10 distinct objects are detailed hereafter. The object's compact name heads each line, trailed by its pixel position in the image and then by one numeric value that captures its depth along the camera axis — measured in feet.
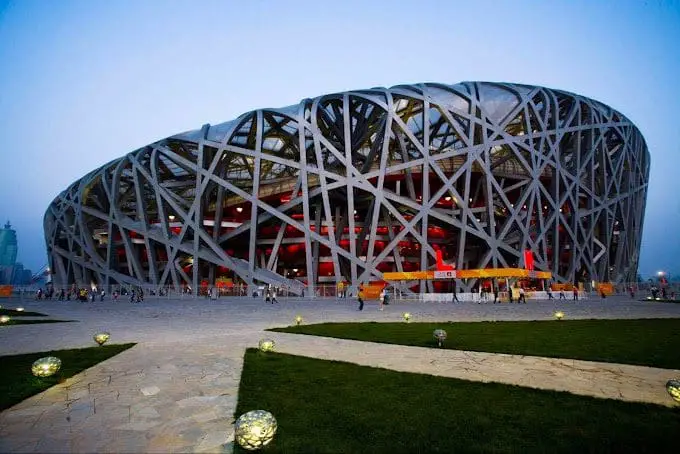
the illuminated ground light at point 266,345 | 29.53
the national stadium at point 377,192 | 129.08
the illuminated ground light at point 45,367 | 20.94
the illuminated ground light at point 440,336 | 31.12
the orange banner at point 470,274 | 104.99
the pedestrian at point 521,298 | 100.27
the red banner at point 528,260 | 125.13
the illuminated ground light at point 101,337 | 31.83
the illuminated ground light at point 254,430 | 12.03
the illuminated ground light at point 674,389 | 15.69
